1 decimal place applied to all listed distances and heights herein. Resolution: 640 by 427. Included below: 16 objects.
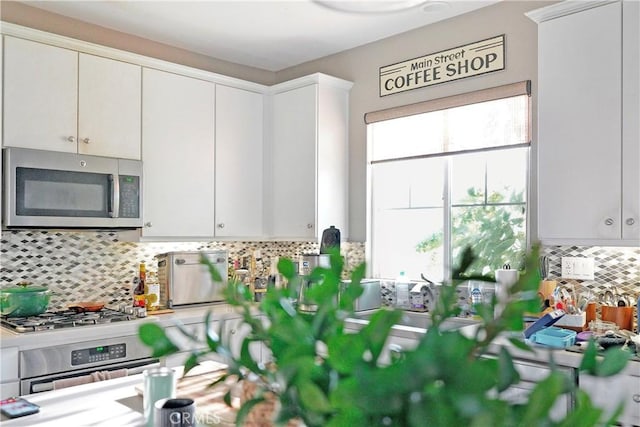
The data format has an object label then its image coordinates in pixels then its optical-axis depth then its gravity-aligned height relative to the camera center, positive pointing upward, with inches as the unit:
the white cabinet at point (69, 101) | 112.2 +24.7
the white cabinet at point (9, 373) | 98.0 -28.1
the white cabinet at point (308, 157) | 145.2 +16.1
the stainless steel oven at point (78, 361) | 100.9 -28.1
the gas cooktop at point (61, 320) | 106.8 -21.3
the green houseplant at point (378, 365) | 16.6 -5.2
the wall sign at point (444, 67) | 124.3 +36.3
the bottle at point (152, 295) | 129.9 -18.6
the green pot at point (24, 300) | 114.7 -17.8
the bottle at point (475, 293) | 122.2 -16.6
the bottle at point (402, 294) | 137.6 -19.0
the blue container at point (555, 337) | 89.0 -19.3
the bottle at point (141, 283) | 133.3 -16.1
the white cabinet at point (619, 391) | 81.3 -25.7
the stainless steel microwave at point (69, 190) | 110.4 +5.5
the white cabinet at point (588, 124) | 93.7 +16.7
